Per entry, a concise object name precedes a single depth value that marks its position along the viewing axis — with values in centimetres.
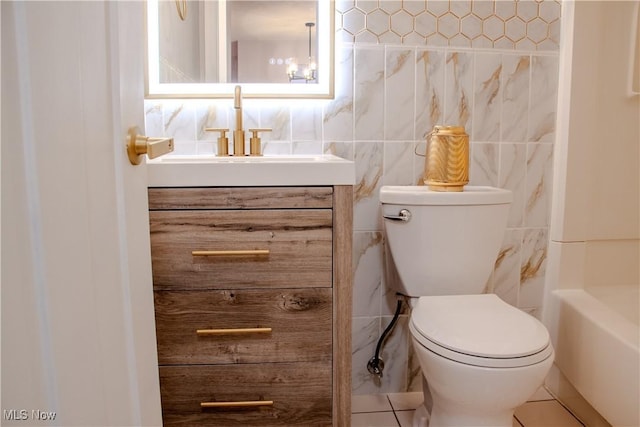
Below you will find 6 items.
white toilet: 129
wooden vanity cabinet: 133
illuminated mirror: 183
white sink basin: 165
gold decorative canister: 171
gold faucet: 173
